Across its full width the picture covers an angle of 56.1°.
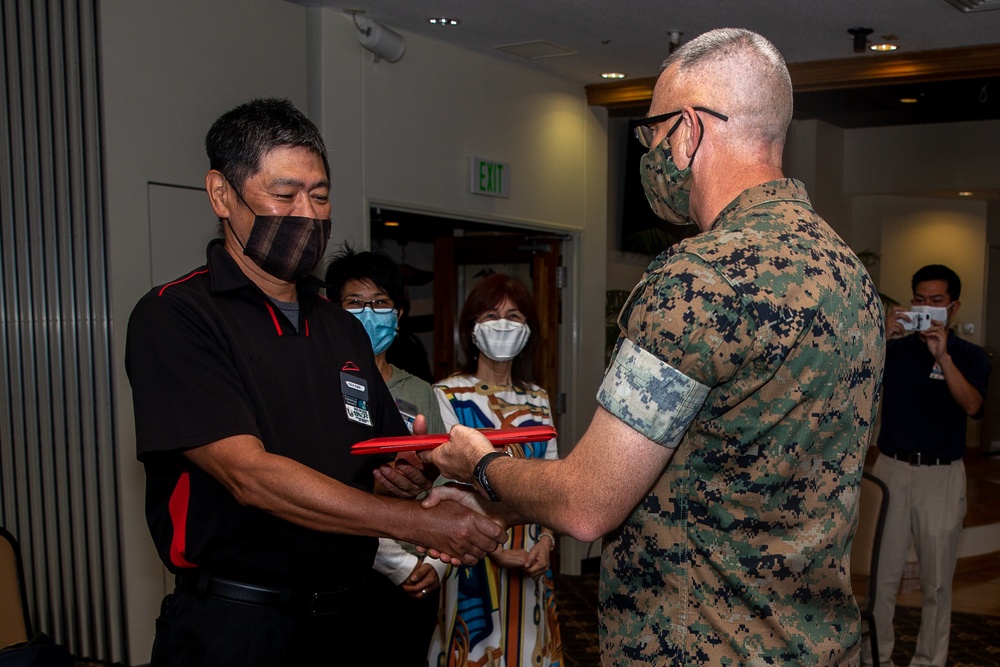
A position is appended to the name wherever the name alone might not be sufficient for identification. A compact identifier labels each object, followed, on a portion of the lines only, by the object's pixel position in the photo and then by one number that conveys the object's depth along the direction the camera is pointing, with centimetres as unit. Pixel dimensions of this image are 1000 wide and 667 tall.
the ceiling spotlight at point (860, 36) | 507
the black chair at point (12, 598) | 271
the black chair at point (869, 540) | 372
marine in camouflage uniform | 130
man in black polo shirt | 171
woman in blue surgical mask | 342
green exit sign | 564
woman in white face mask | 307
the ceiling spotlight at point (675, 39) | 516
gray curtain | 404
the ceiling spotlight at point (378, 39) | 480
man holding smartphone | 430
